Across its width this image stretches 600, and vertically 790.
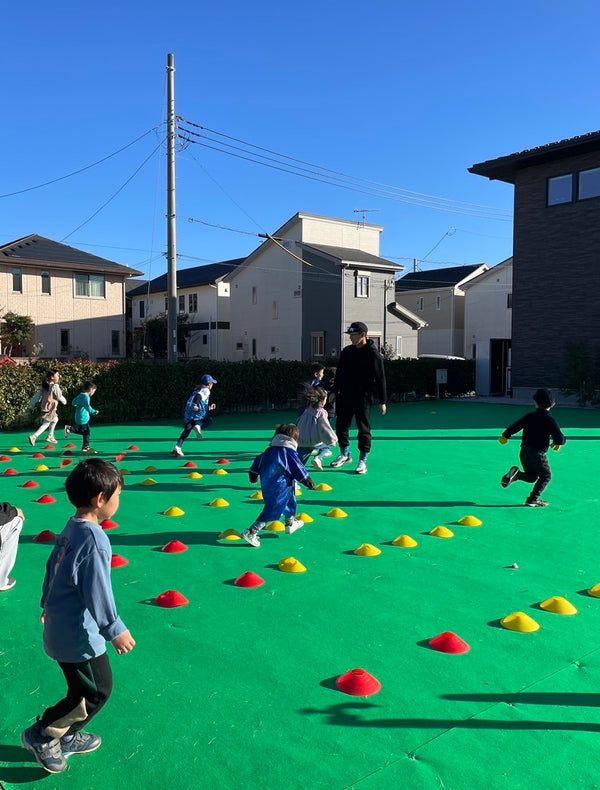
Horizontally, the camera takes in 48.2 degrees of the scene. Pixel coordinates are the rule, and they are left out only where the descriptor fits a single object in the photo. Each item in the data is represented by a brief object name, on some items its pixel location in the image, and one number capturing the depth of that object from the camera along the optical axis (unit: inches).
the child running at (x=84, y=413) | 472.4
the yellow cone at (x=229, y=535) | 247.1
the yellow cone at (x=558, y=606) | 175.5
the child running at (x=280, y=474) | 243.6
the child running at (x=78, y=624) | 106.0
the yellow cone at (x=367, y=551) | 226.5
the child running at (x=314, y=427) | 356.5
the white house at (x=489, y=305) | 1660.9
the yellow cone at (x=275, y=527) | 261.4
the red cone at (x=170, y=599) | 178.2
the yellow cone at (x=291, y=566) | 208.7
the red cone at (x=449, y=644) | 151.4
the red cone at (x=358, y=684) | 131.6
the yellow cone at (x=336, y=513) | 281.0
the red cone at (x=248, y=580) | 194.7
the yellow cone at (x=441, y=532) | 251.8
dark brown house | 912.3
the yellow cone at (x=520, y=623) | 163.5
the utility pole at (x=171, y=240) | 796.0
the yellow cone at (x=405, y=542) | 237.8
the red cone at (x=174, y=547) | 229.6
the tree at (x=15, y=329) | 1376.7
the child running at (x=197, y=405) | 475.5
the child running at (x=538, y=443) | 303.3
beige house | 1432.1
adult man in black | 376.2
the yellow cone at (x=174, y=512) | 285.3
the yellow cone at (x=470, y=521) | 270.1
